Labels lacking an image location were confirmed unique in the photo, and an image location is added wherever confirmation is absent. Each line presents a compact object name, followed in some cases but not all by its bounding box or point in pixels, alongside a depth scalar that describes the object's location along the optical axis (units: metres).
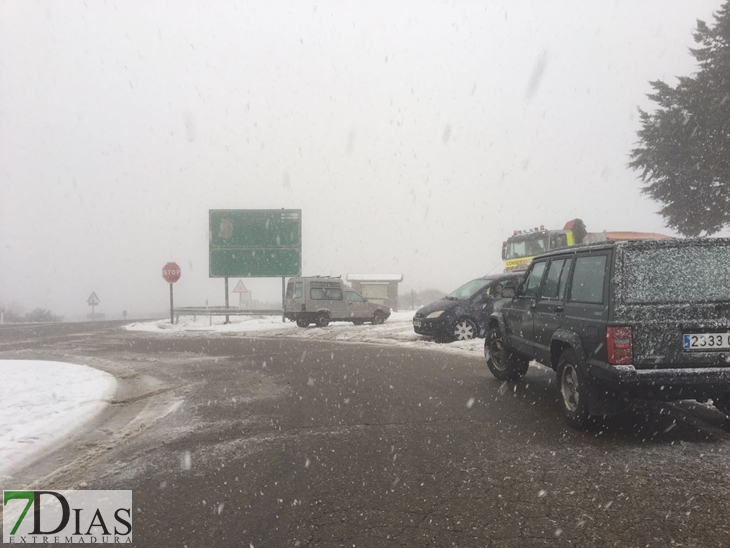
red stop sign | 26.03
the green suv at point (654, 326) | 4.46
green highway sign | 25.50
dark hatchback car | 13.38
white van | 21.45
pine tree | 22.33
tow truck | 20.39
